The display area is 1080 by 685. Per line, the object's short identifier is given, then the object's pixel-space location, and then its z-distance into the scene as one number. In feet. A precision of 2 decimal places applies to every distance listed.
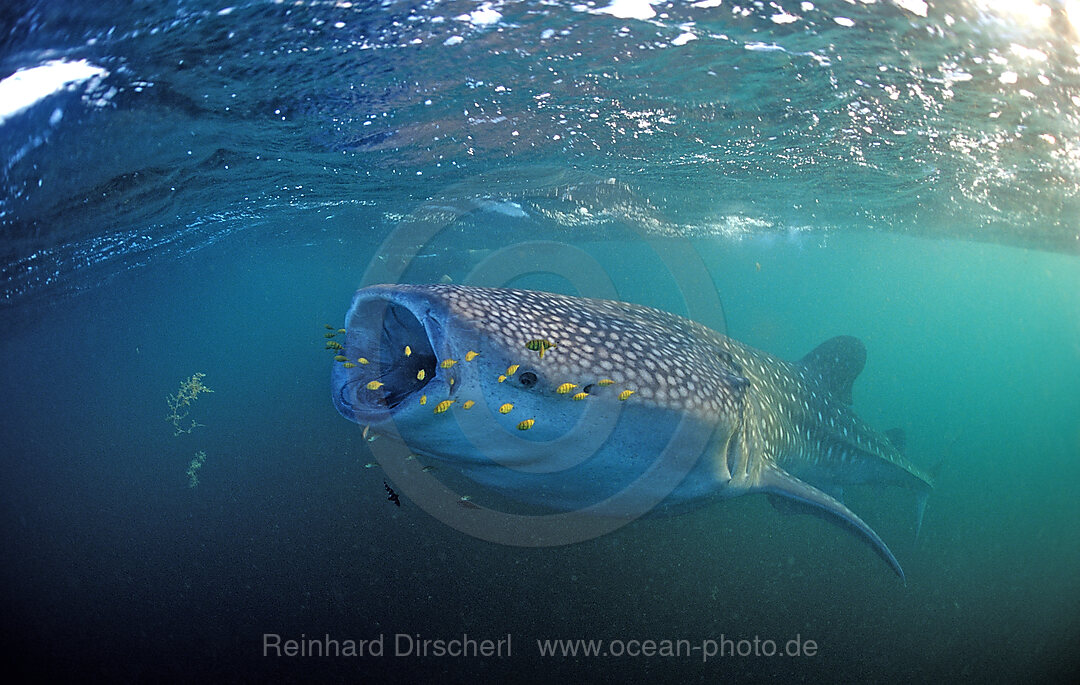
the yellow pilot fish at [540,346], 8.62
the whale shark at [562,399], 8.49
